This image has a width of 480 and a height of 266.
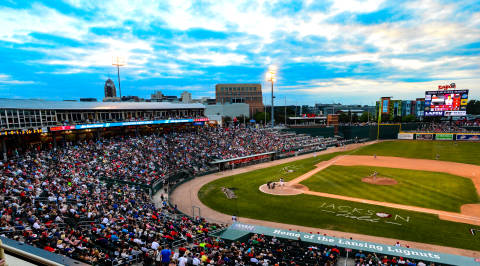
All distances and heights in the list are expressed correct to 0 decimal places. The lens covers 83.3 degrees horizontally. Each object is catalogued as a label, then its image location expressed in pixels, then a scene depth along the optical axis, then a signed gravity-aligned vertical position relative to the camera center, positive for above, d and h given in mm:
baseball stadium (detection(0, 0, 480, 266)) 15594 -9039
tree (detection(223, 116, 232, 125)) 99938 -5082
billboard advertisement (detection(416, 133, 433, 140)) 79375 -10413
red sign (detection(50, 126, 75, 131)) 36188 -2598
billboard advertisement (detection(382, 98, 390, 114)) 148812 -1698
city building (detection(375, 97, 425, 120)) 148138 -3125
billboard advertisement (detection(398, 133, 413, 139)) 83500 -10596
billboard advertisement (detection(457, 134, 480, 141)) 73419 -10054
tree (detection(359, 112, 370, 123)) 125075 -7260
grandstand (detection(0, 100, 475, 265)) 14492 -7127
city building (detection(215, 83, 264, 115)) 130000 +6213
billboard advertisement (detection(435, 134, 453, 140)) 76144 -10164
